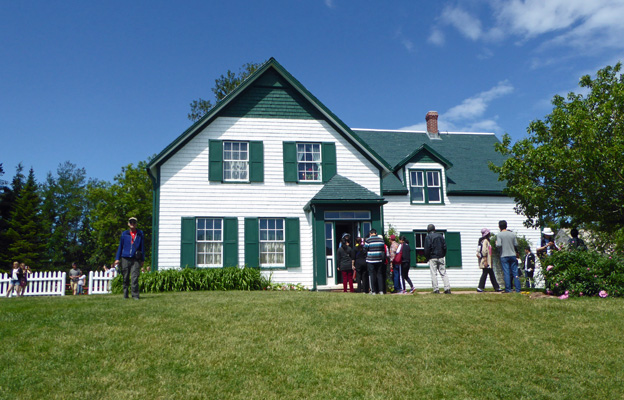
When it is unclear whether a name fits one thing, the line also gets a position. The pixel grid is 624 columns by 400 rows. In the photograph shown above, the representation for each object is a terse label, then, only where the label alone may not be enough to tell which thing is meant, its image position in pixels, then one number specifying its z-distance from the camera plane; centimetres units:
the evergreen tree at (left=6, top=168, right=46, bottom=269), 3975
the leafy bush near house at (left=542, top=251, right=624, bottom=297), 1132
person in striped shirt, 1298
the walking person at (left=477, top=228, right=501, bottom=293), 1273
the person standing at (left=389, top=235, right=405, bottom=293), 1422
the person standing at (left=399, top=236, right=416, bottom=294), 1409
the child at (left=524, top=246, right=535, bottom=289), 1632
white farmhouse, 1739
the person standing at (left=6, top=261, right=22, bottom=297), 1848
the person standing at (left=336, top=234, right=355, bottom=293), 1433
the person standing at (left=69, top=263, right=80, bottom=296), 2464
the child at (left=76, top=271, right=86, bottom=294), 2352
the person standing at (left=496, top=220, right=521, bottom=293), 1260
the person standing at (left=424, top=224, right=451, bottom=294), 1274
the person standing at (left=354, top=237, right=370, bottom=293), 1388
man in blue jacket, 1102
